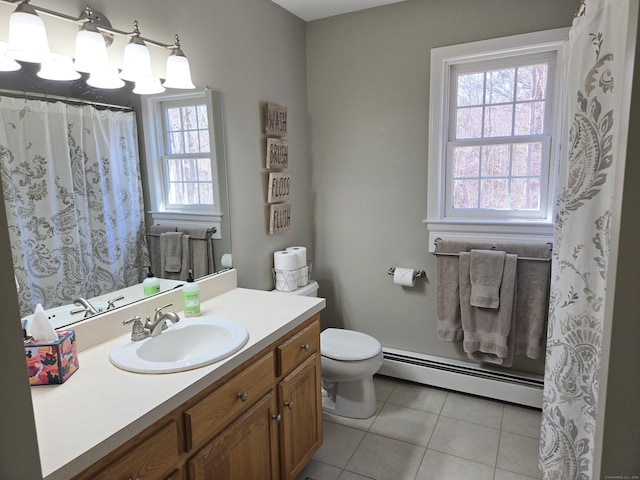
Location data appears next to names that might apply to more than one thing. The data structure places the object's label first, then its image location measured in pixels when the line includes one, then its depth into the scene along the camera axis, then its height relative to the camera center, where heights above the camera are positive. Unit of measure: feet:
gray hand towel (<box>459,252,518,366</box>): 7.79 -2.76
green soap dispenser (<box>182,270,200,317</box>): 5.82 -1.61
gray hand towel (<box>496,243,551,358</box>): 7.70 -2.19
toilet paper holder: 8.98 -2.01
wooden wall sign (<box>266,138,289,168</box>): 8.17 +0.61
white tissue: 4.01 -1.36
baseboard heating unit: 8.19 -4.10
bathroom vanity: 3.27 -2.09
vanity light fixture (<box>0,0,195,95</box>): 4.13 +1.52
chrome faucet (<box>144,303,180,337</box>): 5.08 -1.70
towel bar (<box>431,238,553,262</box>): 7.60 -1.48
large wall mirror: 4.42 +0.06
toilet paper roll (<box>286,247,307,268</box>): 8.61 -1.49
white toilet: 7.64 -3.50
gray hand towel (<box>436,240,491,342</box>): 8.39 -2.26
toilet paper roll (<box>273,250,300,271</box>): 8.38 -1.57
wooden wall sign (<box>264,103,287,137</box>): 8.05 +1.26
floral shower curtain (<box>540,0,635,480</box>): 4.19 -0.70
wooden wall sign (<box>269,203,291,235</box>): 8.37 -0.72
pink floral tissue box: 3.89 -1.64
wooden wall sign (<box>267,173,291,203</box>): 8.30 -0.08
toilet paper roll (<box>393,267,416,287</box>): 8.89 -2.06
